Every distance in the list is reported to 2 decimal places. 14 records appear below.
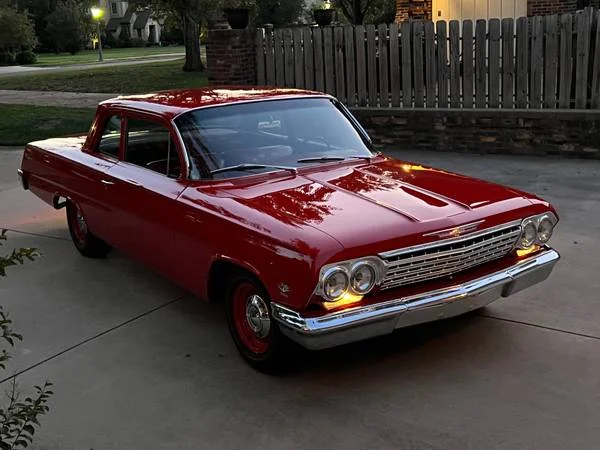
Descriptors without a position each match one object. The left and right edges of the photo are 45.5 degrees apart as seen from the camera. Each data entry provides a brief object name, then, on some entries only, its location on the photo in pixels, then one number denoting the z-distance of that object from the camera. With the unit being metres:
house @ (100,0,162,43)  91.68
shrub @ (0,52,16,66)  47.75
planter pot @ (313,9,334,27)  14.46
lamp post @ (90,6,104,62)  47.67
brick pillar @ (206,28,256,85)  11.63
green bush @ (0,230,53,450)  2.60
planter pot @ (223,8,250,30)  11.50
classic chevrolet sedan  3.60
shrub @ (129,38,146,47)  81.00
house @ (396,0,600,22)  14.30
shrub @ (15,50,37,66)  47.81
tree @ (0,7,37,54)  47.56
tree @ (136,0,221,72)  24.72
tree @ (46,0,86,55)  64.88
